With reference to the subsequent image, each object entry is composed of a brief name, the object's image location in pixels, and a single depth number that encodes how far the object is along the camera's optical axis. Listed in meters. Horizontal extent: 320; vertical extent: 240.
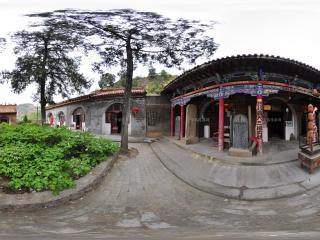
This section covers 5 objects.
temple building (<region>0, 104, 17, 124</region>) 20.88
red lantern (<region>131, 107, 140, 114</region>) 15.29
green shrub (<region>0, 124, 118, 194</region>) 5.84
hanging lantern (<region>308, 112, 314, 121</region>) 8.15
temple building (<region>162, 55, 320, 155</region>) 8.75
